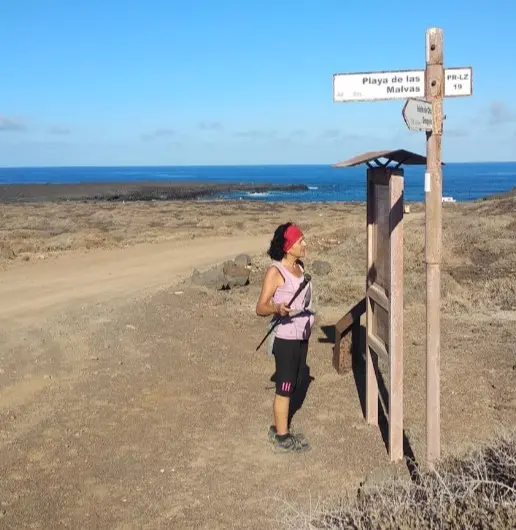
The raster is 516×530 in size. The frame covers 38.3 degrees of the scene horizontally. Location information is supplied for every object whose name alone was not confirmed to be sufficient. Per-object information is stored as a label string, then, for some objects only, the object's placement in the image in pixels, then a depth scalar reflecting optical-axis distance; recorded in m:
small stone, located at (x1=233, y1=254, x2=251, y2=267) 14.52
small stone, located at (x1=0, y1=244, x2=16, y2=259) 17.47
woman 5.45
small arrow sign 4.14
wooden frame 5.11
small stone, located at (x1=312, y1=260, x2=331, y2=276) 13.79
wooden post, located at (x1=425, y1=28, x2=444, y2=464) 4.38
